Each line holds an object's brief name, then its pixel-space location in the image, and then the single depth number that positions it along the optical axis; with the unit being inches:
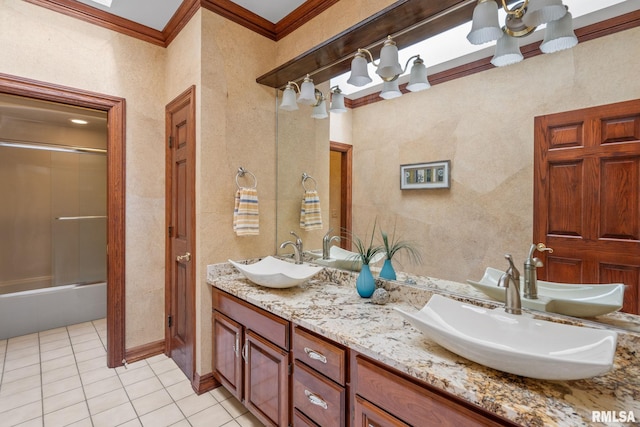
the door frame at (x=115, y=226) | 90.4
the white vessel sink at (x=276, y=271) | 66.9
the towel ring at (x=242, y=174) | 85.8
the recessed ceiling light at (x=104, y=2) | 81.2
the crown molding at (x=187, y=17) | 79.1
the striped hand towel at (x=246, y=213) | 82.4
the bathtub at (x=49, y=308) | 109.1
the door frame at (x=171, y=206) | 81.0
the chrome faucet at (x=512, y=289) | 44.9
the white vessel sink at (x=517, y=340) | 29.0
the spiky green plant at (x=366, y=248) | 67.2
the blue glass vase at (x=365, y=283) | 62.4
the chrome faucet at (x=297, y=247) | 87.4
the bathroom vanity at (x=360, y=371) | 31.2
